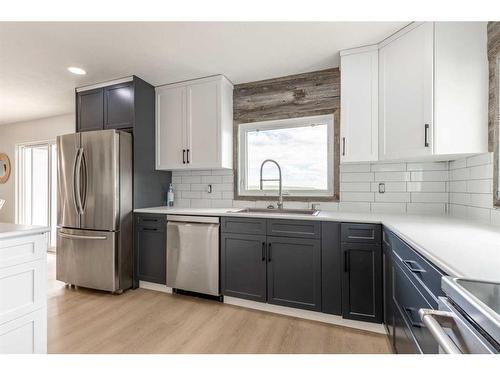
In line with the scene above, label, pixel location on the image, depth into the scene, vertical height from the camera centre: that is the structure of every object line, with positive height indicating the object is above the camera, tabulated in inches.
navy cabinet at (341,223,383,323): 72.3 -27.0
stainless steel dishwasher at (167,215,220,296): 92.8 -26.4
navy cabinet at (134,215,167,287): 103.0 -27.8
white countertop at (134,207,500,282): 30.6 -10.1
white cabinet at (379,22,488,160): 64.1 +26.7
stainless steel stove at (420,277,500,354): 20.4 -12.9
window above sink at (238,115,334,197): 103.6 +14.1
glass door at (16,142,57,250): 175.6 +1.9
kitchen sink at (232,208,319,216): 96.9 -10.2
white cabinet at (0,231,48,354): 51.0 -23.8
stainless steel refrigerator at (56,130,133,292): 100.2 -10.2
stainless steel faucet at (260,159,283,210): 102.1 +1.8
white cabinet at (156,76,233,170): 107.0 +28.3
